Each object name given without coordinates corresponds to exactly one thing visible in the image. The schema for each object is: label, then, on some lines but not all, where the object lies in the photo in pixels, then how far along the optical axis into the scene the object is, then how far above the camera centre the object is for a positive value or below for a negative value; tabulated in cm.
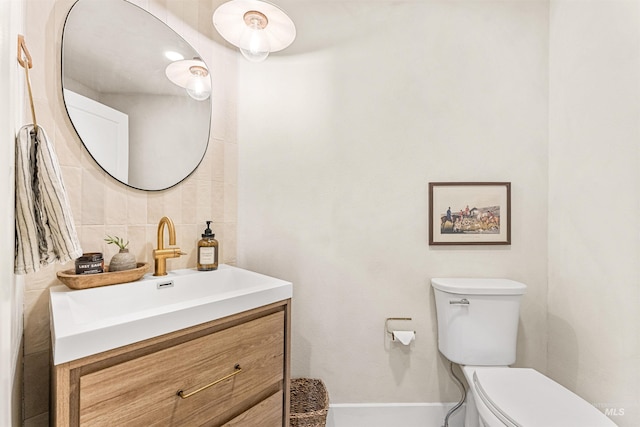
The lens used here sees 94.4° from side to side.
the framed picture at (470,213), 162 +1
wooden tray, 101 -24
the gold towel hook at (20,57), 70 +38
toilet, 122 -59
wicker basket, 154 -96
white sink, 71 -30
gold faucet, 126 -17
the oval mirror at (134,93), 113 +51
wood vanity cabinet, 71 -48
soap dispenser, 139 -19
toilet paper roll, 154 -63
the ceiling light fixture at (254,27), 127 +85
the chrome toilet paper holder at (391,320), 163 -58
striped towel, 67 +1
